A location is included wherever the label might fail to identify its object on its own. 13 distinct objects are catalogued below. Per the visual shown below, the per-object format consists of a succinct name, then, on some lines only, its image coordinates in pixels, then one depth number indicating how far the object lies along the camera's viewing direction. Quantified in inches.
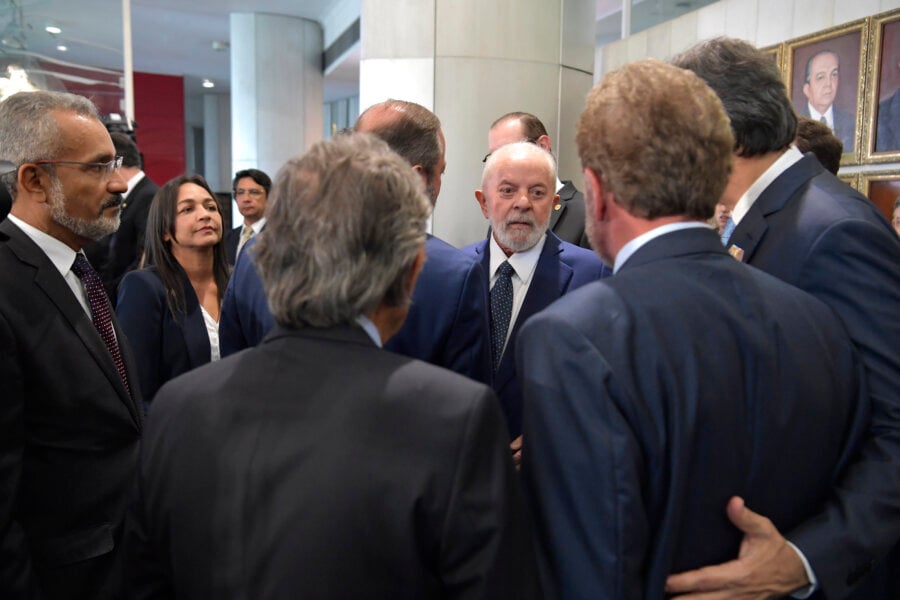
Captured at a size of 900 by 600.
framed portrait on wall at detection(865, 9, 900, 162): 167.6
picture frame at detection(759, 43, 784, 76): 199.2
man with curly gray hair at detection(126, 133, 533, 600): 41.4
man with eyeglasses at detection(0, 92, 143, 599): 66.6
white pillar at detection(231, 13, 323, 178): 446.6
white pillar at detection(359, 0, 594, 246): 190.5
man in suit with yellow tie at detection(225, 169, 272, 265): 249.1
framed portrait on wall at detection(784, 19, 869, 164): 176.9
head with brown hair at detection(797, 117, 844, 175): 119.0
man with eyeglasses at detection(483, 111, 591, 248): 140.4
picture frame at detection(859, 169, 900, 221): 172.2
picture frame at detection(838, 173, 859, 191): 179.1
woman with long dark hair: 119.6
